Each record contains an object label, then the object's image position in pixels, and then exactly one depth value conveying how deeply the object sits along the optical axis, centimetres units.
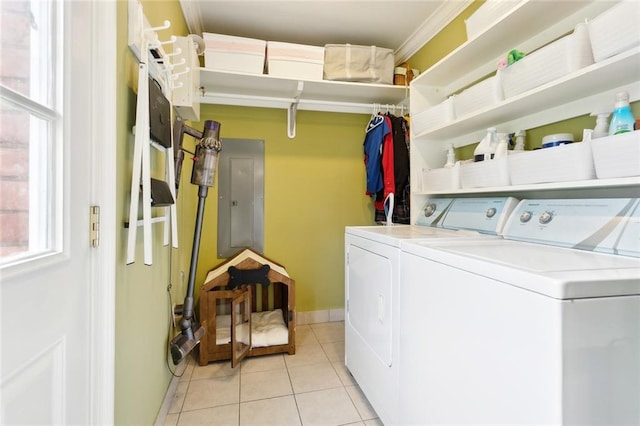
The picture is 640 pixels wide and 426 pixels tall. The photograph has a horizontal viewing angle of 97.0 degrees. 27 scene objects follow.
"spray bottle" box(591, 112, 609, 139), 104
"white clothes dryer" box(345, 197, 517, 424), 130
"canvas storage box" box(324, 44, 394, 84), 223
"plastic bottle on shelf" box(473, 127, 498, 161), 149
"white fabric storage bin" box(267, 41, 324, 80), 213
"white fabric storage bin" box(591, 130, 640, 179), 85
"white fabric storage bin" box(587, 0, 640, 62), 85
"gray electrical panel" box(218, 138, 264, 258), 253
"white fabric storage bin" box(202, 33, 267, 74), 203
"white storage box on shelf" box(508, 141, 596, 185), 100
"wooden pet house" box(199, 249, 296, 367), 195
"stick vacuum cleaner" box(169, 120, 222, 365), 155
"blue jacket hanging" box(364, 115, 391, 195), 237
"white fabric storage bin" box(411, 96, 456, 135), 172
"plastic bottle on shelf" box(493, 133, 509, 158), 139
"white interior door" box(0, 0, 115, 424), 58
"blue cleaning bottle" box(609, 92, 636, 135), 96
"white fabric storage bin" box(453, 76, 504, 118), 139
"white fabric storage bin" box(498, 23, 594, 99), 103
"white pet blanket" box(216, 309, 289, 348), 204
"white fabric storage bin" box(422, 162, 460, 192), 167
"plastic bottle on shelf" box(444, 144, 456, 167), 182
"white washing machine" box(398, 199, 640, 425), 61
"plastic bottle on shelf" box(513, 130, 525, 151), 145
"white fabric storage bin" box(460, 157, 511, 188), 135
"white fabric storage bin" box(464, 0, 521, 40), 134
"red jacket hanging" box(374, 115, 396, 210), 230
